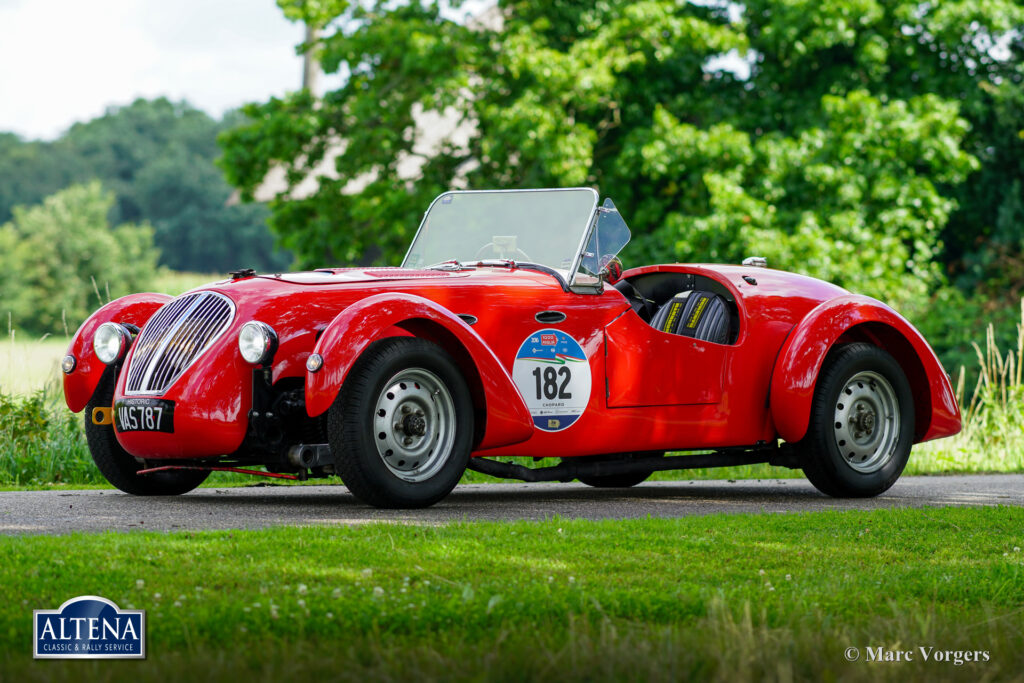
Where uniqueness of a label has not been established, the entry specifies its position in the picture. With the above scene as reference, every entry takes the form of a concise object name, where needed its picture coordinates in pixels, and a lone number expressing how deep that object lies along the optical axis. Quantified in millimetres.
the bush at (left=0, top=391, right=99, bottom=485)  20234
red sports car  13289
